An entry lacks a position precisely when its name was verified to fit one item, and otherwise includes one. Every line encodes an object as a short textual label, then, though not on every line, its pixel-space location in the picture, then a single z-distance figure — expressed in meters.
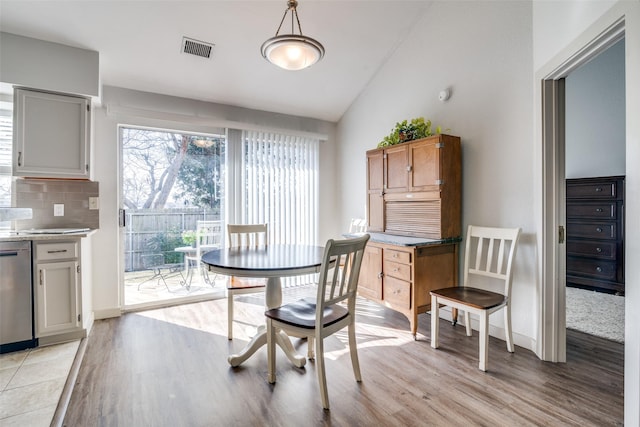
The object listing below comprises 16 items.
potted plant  3.16
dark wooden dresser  3.93
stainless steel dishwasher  2.43
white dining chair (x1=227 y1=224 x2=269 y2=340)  2.69
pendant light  2.03
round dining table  1.85
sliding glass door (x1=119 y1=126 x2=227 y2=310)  3.55
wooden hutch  2.76
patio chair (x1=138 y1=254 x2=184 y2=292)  3.66
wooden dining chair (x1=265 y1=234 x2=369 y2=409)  1.76
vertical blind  4.11
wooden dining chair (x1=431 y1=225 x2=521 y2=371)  2.24
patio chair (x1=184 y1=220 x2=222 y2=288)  3.86
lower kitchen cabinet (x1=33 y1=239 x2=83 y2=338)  2.54
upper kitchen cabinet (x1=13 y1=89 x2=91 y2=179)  2.66
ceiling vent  3.01
